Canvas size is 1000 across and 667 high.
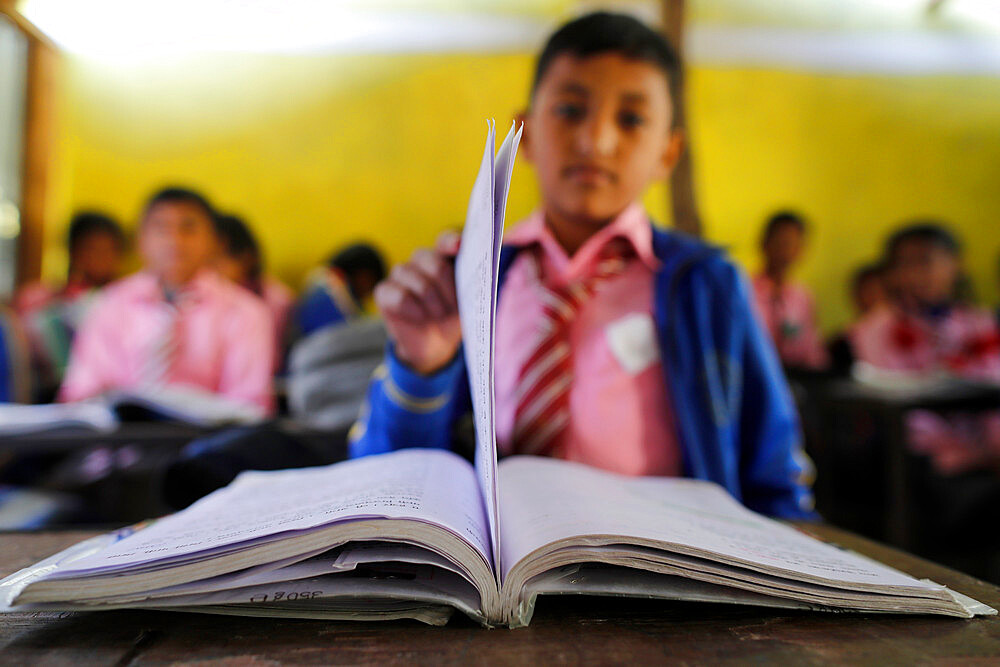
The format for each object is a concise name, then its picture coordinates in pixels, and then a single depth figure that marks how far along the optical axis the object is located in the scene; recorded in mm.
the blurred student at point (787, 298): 4176
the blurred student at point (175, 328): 2320
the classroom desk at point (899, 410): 1701
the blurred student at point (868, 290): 4535
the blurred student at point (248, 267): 3713
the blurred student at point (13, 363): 1814
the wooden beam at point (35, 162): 4051
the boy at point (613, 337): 783
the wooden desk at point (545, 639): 294
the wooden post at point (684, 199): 3109
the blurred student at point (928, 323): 2545
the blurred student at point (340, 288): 3367
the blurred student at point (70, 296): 2818
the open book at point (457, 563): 321
